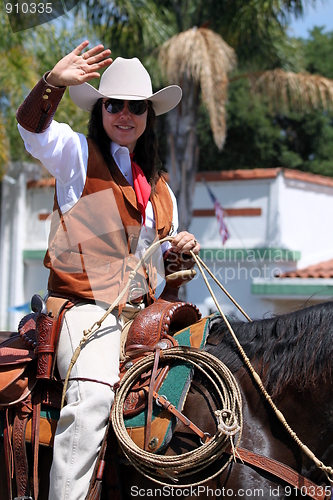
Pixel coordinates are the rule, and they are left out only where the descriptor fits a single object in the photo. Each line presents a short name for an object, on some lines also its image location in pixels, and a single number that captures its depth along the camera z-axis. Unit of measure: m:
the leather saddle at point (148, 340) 5.01
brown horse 4.64
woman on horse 4.89
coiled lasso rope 4.62
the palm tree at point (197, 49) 17.98
